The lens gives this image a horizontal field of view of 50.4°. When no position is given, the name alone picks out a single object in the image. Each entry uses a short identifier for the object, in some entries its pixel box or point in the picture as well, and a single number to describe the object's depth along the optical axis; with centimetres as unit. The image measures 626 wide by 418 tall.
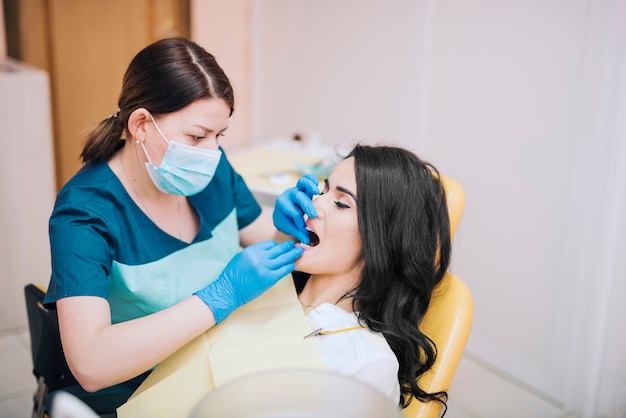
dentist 118
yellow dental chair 130
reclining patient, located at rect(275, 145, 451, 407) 133
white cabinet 234
